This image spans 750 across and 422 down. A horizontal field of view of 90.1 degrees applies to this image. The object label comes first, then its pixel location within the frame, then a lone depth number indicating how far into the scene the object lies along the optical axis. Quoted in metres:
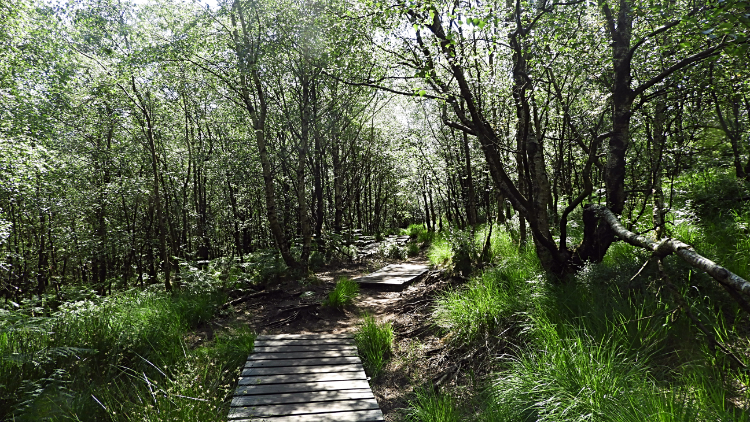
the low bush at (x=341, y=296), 7.93
